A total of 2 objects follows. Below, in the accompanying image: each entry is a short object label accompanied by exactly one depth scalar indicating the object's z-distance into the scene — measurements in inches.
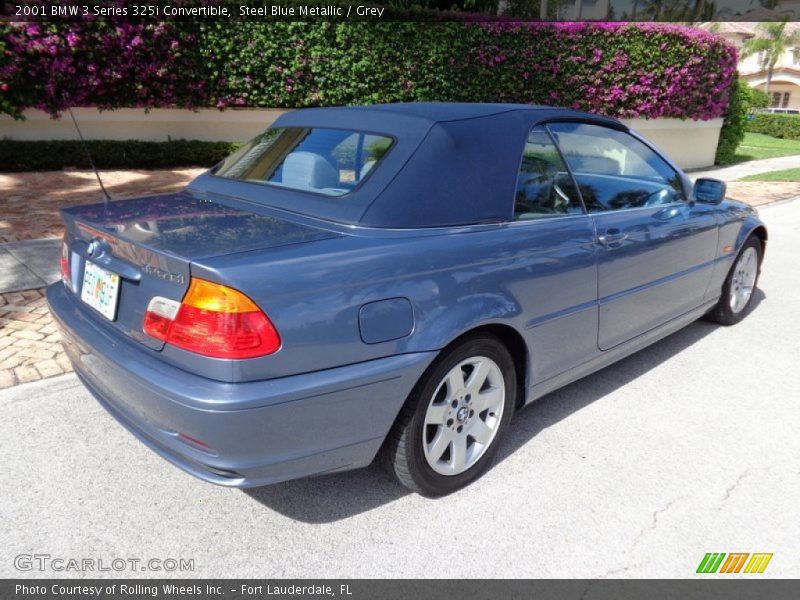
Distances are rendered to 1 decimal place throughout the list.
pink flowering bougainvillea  396.8
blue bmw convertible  86.0
